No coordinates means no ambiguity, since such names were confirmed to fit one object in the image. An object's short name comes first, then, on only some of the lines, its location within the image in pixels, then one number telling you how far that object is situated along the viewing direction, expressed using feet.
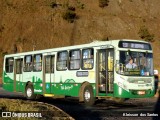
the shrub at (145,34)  248.42
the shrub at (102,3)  264.66
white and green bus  63.16
